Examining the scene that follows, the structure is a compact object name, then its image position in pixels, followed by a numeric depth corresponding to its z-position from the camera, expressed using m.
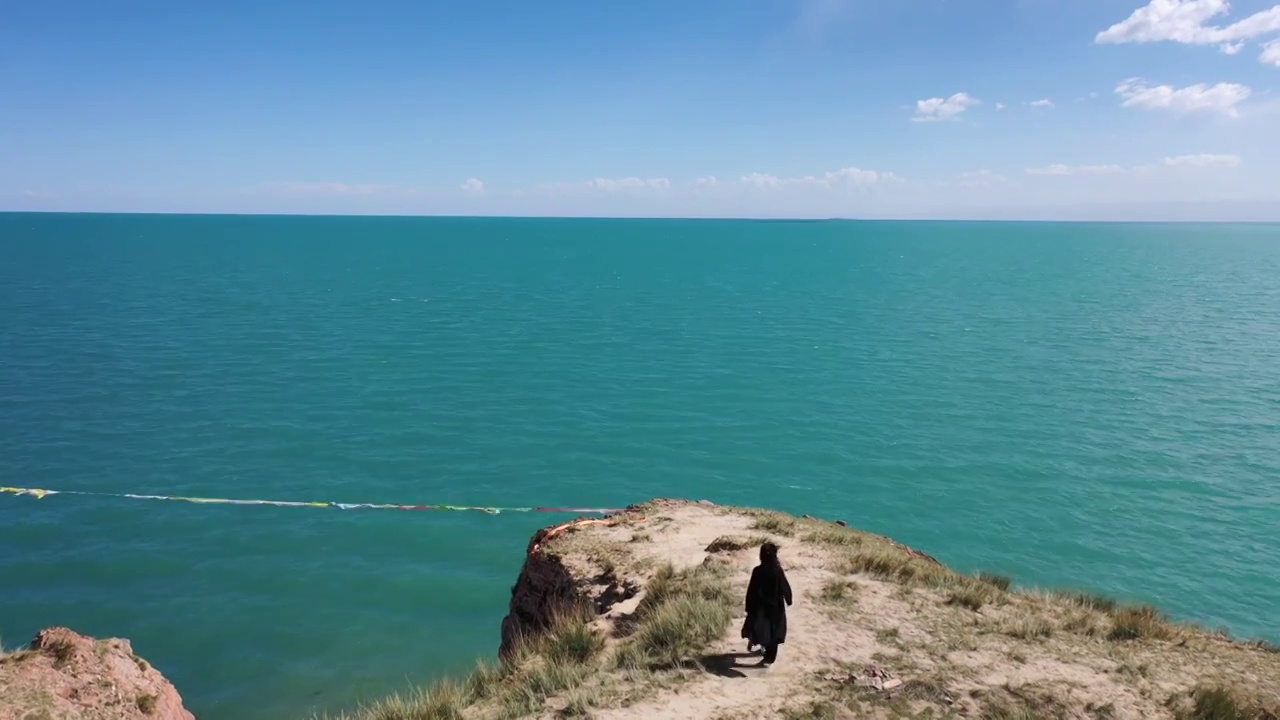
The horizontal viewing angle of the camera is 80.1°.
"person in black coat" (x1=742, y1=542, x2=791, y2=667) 10.90
